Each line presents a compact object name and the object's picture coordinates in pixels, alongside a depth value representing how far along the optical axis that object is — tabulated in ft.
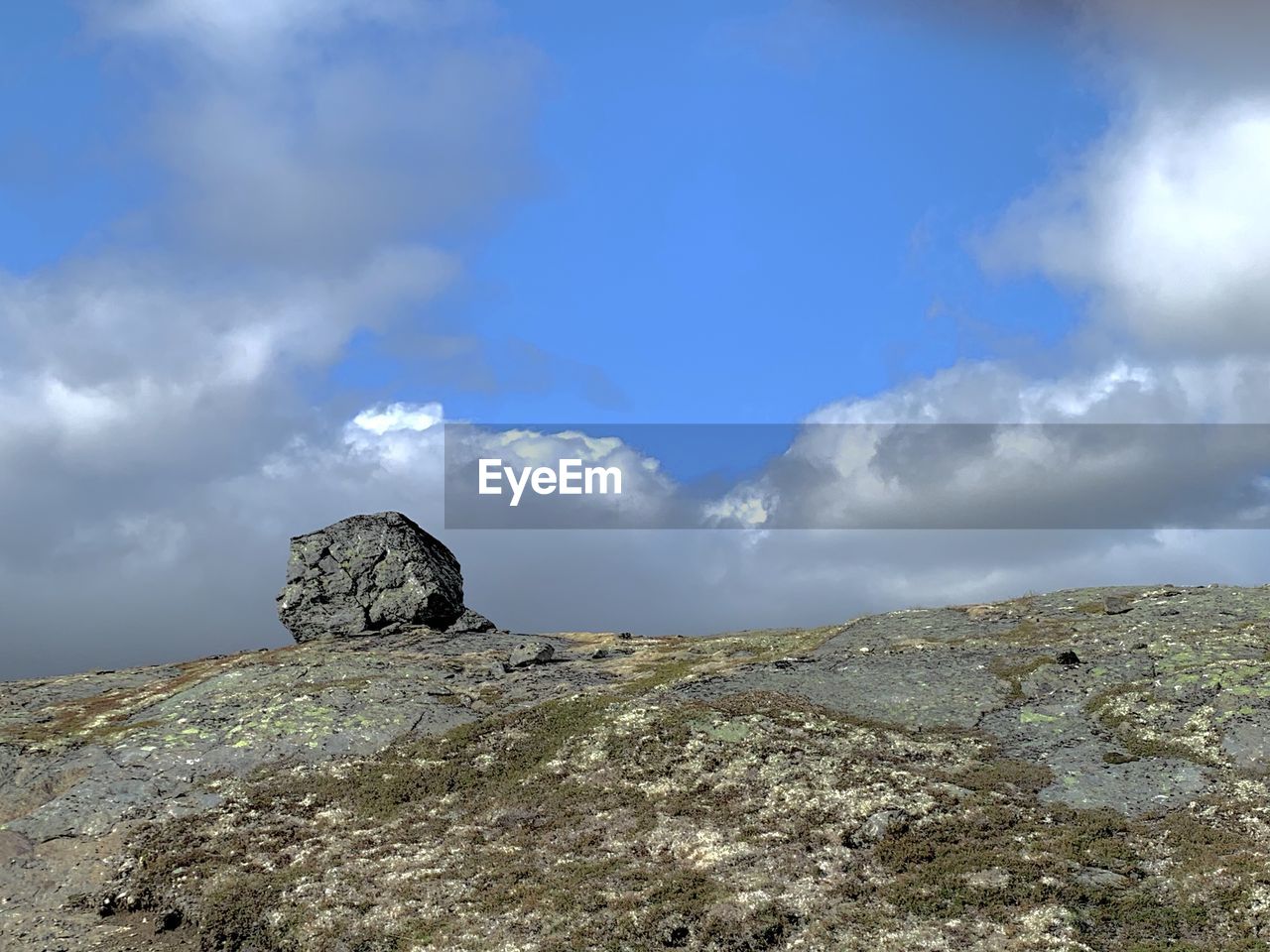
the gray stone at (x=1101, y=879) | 80.12
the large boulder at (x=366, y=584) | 212.64
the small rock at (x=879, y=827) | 90.43
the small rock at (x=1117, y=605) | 178.91
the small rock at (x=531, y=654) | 175.01
